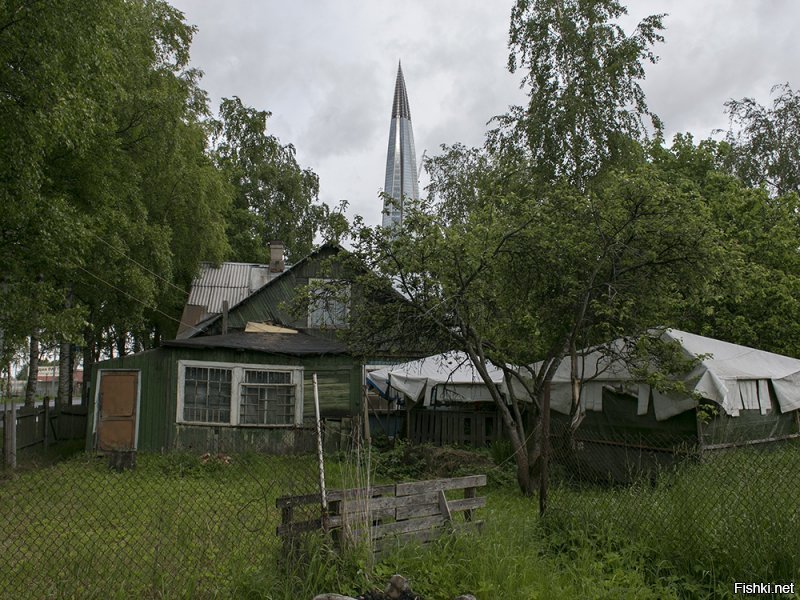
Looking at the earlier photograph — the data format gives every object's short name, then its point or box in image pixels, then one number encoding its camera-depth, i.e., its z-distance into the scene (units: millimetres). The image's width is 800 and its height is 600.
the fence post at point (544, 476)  5941
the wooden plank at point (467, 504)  5730
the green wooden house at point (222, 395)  13688
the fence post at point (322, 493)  4715
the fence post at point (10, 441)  11855
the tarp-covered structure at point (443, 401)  14188
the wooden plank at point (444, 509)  5543
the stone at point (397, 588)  4406
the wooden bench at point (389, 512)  4805
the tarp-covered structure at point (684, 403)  9820
